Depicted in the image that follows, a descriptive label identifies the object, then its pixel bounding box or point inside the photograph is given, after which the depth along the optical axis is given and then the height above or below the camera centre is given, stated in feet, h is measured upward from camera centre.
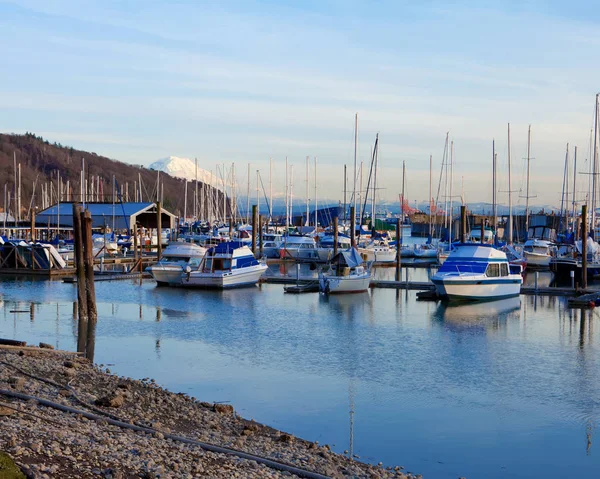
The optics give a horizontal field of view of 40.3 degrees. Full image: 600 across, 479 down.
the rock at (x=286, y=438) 45.32 -11.90
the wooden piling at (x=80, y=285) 84.23 -7.46
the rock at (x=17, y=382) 49.88 -10.00
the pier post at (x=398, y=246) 158.33 -4.26
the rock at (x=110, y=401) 48.65 -10.69
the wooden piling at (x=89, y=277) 94.38 -6.37
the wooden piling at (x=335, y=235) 186.40 -2.41
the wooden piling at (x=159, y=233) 176.04 -2.26
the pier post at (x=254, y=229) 188.65 -1.23
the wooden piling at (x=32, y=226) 178.84 -1.06
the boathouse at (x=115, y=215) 244.73 +2.20
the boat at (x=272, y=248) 212.02 -6.12
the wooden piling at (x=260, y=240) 203.91 -4.08
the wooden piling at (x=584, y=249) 132.98 -3.54
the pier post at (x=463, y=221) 166.80 +1.13
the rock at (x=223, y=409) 52.08 -11.83
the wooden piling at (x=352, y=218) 180.75 +1.61
